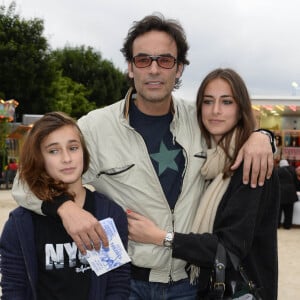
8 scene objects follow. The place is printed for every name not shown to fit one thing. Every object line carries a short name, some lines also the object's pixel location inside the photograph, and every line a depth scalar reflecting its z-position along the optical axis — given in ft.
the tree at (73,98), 107.34
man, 7.68
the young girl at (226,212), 6.93
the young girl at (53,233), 6.74
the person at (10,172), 61.00
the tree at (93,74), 136.26
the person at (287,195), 32.42
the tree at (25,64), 91.61
